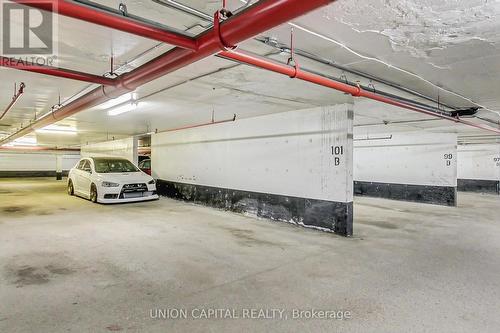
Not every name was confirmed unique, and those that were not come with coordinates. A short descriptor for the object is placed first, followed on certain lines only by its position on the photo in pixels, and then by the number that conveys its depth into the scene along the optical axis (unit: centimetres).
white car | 729
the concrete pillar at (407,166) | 858
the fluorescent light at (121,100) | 448
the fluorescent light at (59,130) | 812
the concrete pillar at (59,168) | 1689
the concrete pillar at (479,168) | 1222
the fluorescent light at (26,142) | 1198
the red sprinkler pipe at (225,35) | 142
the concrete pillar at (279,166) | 498
